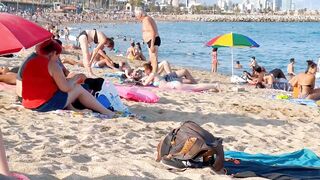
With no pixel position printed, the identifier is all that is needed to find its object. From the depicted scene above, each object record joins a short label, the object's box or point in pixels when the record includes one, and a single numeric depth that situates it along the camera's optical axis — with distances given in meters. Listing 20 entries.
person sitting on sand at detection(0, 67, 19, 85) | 7.30
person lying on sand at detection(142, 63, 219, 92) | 9.06
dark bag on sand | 4.02
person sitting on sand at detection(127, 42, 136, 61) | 18.22
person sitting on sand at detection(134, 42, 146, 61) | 18.27
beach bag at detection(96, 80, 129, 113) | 6.29
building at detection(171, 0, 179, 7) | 180.69
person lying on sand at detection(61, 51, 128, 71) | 12.30
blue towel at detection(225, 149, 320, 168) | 4.55
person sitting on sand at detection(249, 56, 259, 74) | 13.70
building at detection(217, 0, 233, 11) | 188.52
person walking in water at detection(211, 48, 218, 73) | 17.75
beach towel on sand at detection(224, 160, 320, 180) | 3.95
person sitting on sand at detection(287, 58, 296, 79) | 15.50
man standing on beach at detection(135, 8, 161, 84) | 9.45
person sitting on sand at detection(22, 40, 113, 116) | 5.47
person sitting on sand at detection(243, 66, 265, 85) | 12.34
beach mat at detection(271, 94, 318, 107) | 8.73
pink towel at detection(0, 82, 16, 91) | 7.32
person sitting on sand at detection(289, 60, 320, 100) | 9.30
